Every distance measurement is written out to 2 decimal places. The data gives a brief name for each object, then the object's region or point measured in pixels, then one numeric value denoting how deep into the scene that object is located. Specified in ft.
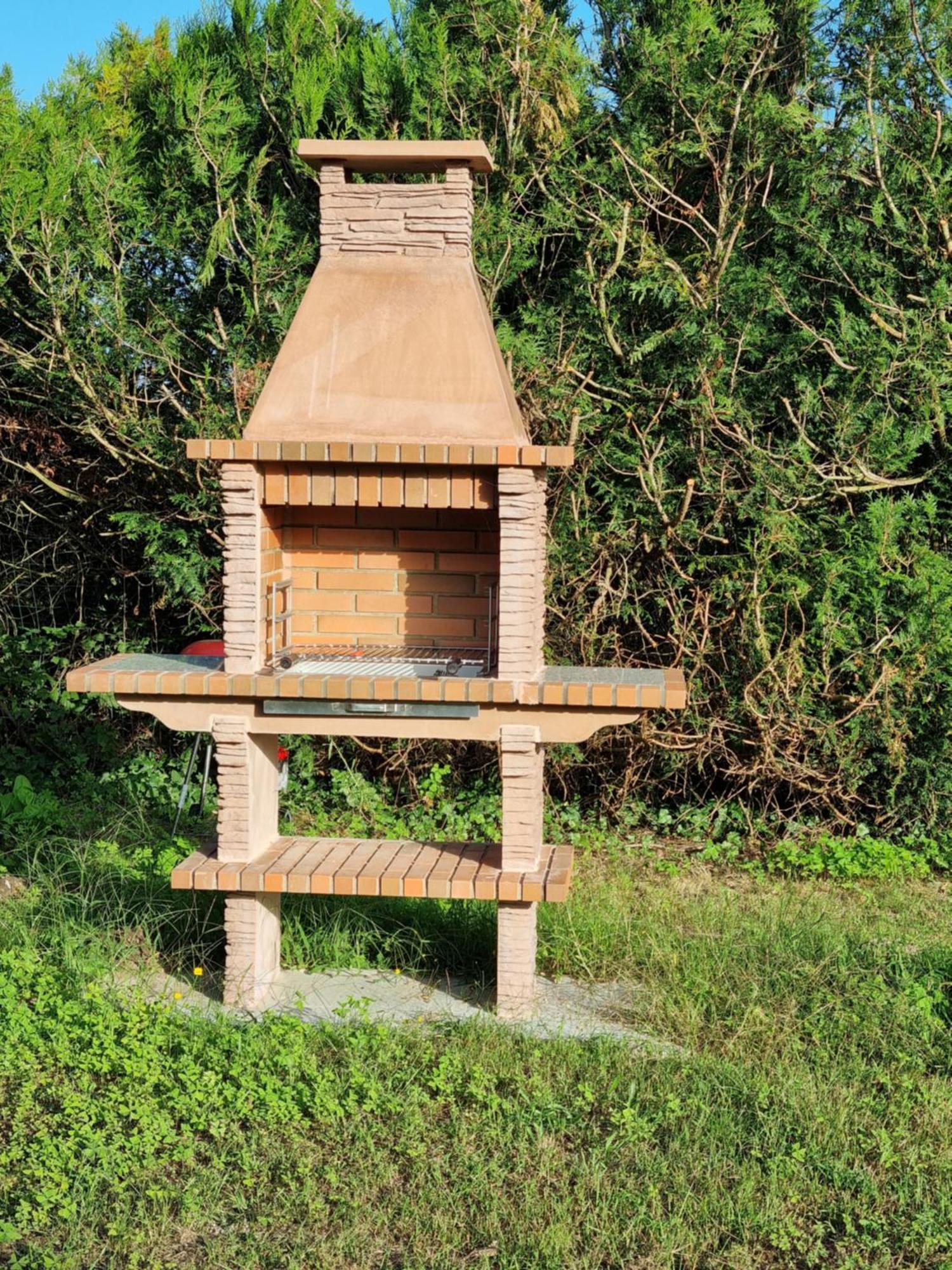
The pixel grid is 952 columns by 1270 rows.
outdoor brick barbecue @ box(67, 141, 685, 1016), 16.37
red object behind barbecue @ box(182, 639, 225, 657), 23.08
